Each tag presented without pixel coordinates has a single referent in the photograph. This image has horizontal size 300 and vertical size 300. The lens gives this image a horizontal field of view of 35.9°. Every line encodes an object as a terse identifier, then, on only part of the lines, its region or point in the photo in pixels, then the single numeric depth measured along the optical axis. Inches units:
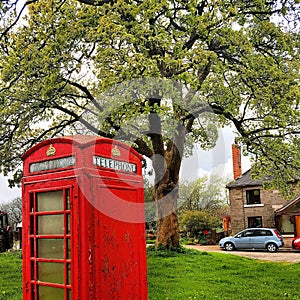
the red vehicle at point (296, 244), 1137.4
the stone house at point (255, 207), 1413.6
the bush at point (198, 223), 1492.4
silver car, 1181.1
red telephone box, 219.6
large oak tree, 568.1
